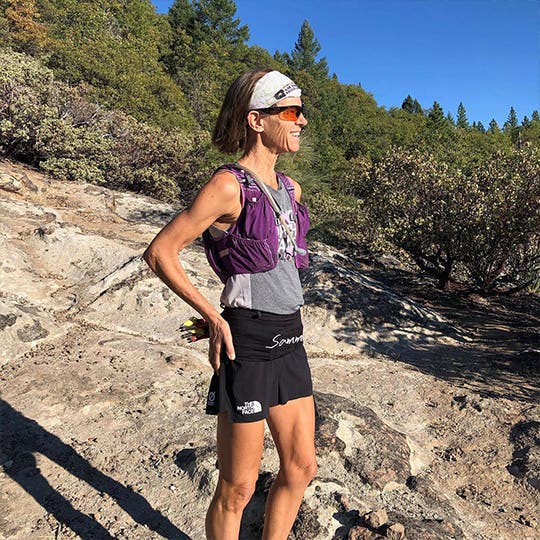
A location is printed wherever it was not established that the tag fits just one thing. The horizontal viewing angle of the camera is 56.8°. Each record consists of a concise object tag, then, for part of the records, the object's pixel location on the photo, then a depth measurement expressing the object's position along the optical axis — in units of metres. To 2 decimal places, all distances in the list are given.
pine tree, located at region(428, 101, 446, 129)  53.00
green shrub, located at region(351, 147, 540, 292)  7.24
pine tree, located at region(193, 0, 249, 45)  45.72
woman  1.58
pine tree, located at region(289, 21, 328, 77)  59.91
